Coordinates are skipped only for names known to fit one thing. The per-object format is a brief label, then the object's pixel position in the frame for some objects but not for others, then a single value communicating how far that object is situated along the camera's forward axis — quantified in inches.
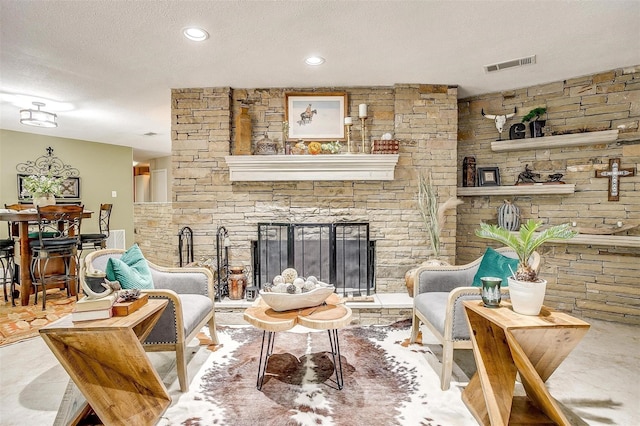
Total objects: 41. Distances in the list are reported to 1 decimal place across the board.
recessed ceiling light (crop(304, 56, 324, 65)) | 114.8
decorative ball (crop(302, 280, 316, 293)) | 86.5
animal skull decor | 145.3
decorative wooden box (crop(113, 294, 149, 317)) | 68.6
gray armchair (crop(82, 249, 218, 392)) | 82.0
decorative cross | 129.3
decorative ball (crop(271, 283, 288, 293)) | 84.2
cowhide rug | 72.1
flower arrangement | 155.3
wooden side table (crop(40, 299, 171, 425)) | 63.2
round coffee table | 75.0
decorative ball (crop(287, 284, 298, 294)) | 84.1
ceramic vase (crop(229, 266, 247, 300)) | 133.3
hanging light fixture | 159.3
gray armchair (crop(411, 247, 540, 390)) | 83.1
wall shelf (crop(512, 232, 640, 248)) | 123.0
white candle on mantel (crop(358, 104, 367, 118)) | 136.4
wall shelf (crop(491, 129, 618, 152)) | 127.5
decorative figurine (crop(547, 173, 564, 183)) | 139.6
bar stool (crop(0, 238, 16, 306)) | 151.0
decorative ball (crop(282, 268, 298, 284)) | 89.0
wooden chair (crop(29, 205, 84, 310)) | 144.5
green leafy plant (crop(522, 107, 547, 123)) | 139.3
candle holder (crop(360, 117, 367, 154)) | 141.9
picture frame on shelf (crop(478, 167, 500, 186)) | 150.8
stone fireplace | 141.6
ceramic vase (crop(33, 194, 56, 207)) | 154.1
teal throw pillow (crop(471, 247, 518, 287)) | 88.5
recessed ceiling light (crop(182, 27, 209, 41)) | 96.6
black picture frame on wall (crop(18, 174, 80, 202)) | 248.5
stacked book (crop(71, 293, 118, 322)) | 65.1
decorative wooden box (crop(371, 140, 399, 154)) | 137.0
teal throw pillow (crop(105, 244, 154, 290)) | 80.4
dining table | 148.7
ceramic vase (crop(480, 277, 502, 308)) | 72.6
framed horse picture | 143.2
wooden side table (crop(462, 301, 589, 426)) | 62.3
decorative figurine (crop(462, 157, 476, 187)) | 153.3
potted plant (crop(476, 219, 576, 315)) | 67.1
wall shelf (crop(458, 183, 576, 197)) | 135.3
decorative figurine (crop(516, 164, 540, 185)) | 144.0
